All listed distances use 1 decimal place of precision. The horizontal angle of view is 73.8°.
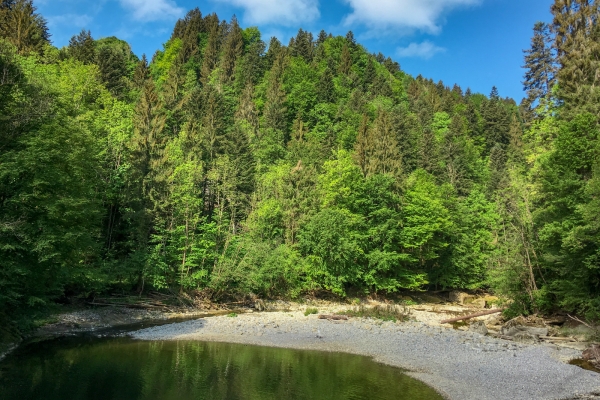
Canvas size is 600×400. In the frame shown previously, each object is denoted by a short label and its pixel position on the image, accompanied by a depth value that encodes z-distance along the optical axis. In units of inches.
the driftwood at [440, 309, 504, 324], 1009.0
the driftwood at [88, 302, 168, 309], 969.4
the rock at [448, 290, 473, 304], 1516.1
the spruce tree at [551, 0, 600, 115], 1062.4
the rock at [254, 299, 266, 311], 1182.9
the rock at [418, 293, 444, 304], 1507.6
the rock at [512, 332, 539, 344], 772.4
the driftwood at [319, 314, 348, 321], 997.4
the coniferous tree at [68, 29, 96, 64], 1770.8
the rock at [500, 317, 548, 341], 800.3
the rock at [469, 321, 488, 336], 854.6
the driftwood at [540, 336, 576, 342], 765.9
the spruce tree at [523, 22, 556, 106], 1551.4
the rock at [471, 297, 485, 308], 1376.7
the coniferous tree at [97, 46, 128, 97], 1878.7
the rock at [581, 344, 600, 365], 609.6
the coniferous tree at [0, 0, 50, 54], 1494.8
